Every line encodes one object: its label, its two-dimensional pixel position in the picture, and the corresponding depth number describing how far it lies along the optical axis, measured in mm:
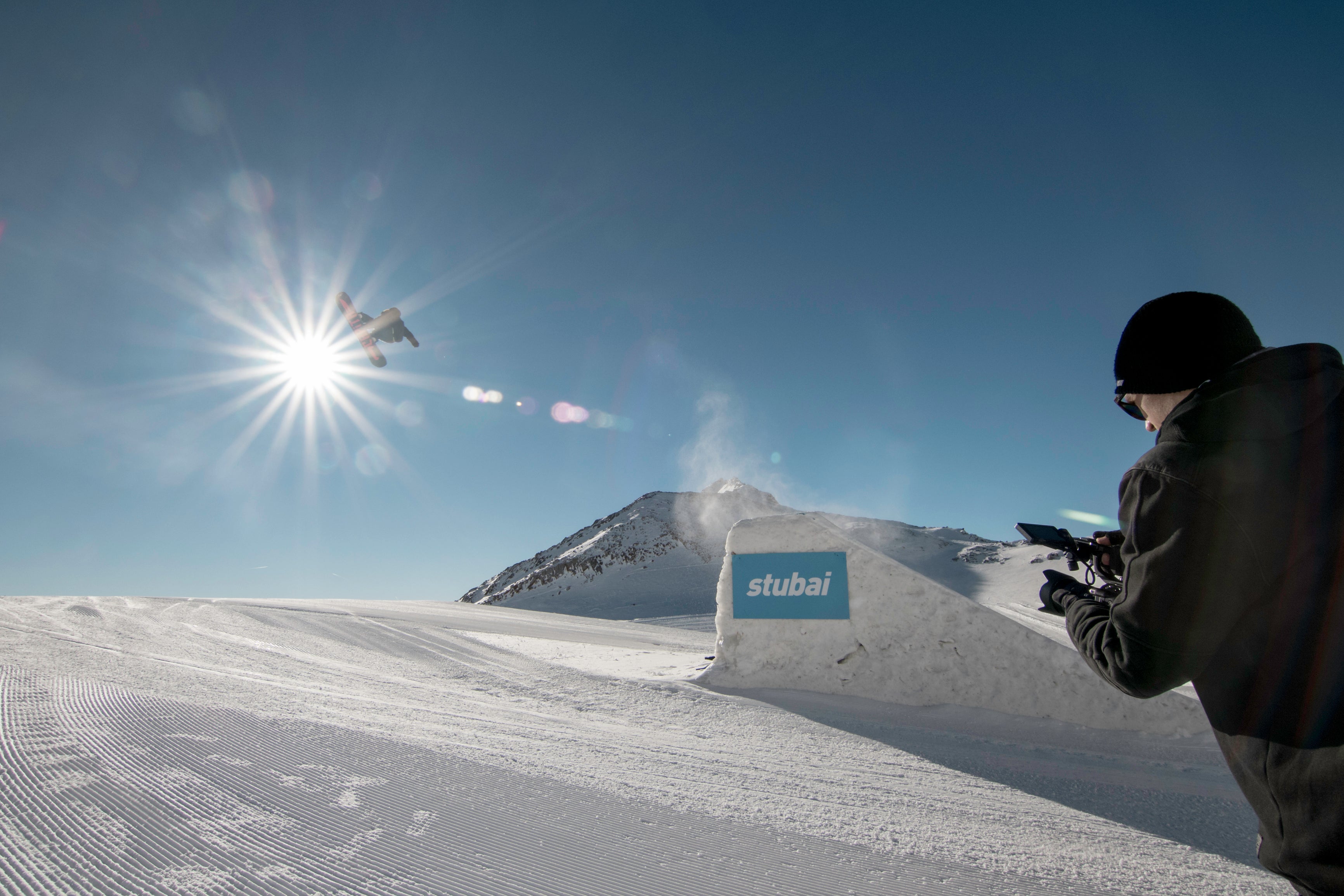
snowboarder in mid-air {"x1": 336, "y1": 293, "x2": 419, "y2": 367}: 13656
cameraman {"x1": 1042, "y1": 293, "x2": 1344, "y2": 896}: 1152
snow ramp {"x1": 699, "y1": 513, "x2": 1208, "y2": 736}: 4508
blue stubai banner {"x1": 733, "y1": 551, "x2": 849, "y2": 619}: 5598
